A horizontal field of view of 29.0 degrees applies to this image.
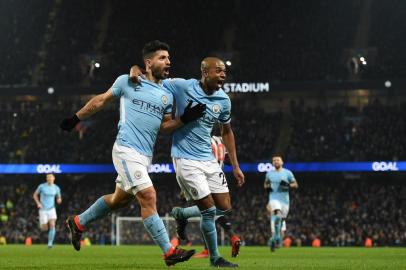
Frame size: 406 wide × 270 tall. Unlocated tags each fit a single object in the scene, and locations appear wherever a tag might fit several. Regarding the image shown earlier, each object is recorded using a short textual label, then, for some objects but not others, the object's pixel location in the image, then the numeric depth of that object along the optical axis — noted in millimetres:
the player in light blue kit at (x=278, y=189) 21188
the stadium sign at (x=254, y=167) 37875
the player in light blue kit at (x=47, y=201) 25016
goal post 32072
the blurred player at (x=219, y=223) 11397
